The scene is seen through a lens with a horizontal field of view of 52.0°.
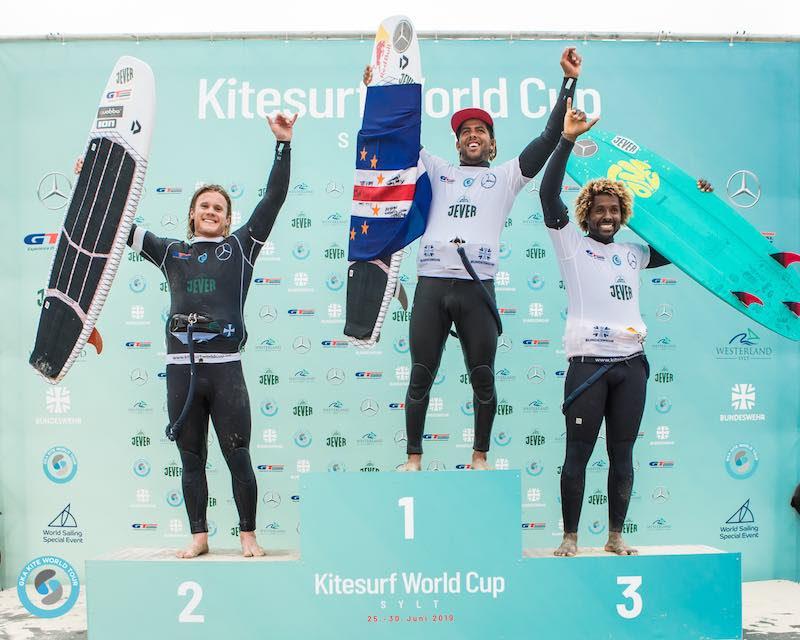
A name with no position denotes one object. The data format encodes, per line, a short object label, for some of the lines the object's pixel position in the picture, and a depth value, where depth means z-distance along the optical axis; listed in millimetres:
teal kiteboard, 4285
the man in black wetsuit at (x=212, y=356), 3336
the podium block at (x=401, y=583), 3086
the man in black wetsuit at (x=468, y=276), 3414
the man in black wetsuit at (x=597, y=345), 3375
